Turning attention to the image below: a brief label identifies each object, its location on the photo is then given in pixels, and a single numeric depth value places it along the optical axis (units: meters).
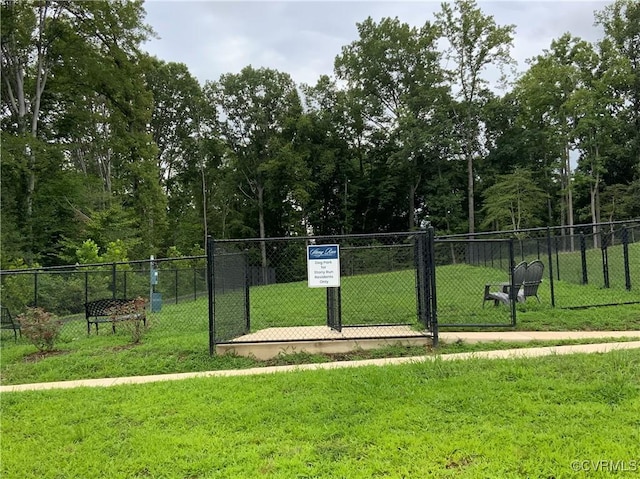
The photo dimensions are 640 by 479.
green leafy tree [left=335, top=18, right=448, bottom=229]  37.47
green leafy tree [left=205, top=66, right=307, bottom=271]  39.62
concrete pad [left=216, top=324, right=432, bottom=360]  6.30
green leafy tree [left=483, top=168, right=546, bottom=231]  32.78
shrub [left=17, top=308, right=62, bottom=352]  7.46
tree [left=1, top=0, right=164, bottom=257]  22.03
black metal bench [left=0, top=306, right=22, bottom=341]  9.72
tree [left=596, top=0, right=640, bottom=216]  37.44
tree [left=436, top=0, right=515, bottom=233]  36.25
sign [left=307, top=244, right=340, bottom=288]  6.29
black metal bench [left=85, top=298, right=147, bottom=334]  8.72
